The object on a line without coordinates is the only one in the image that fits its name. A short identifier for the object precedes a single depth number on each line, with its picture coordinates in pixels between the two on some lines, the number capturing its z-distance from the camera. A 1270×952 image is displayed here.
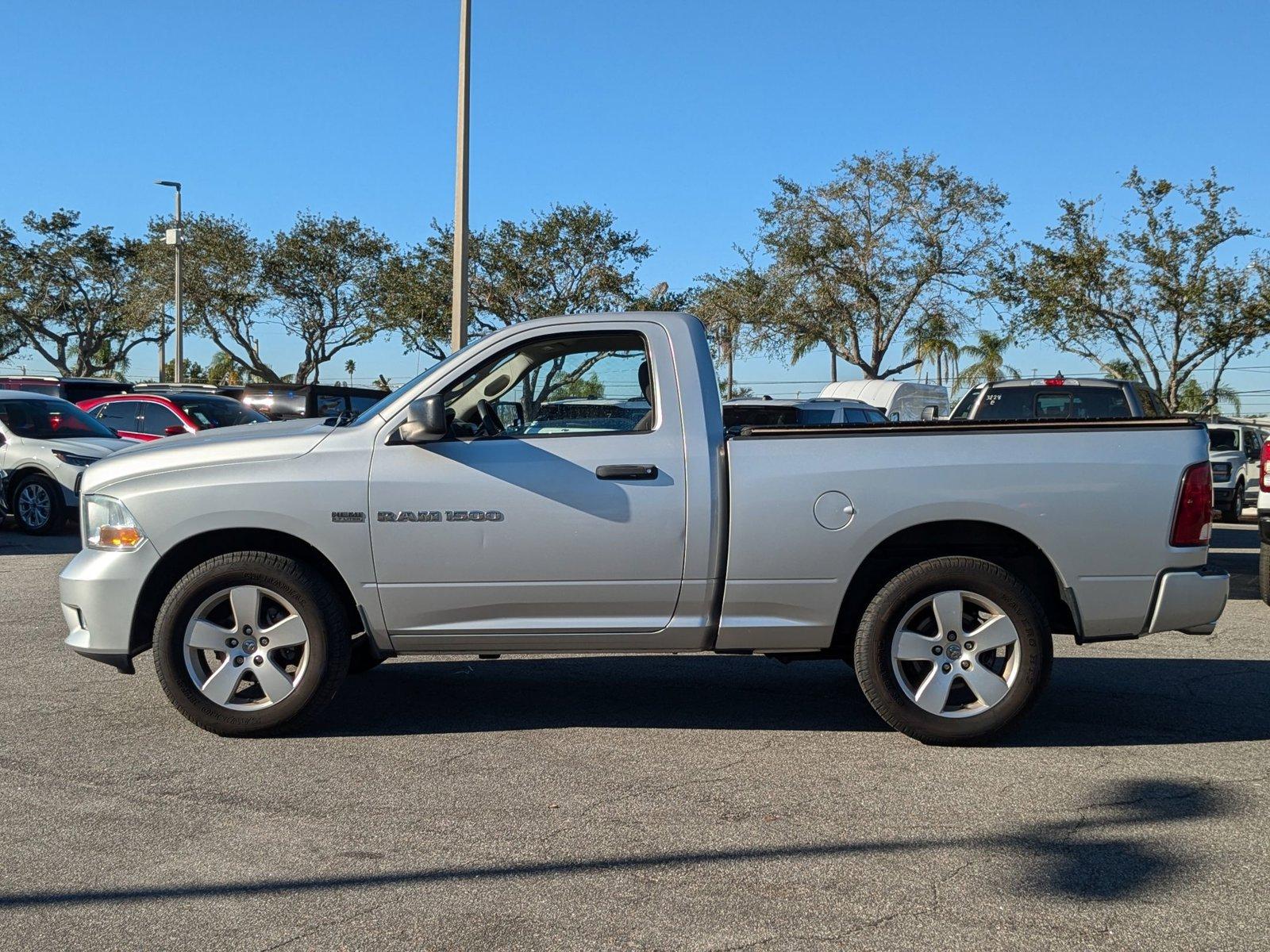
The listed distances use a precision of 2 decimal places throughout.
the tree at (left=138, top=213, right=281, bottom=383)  43.62
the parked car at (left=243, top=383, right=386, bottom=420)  18.05
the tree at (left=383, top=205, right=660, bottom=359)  36.91
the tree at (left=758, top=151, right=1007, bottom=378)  39.50
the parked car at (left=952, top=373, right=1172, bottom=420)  13.60
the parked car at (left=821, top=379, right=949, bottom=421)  29.70
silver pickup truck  5.50
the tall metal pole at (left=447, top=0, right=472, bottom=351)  16.50
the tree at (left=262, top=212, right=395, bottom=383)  44.00
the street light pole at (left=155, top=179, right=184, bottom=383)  33.81
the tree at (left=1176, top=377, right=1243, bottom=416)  31.48
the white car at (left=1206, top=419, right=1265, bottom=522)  20.28
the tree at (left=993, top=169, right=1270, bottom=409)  28.55
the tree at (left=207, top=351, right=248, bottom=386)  52.66
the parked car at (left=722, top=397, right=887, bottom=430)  15.86
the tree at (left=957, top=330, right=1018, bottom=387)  51.84
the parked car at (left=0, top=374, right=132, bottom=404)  23.95
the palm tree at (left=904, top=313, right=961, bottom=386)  40.50
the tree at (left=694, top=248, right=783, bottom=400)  41.00
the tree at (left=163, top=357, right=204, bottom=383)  59.46
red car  17.50
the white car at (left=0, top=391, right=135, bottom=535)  14.73
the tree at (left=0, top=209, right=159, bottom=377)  48.00
